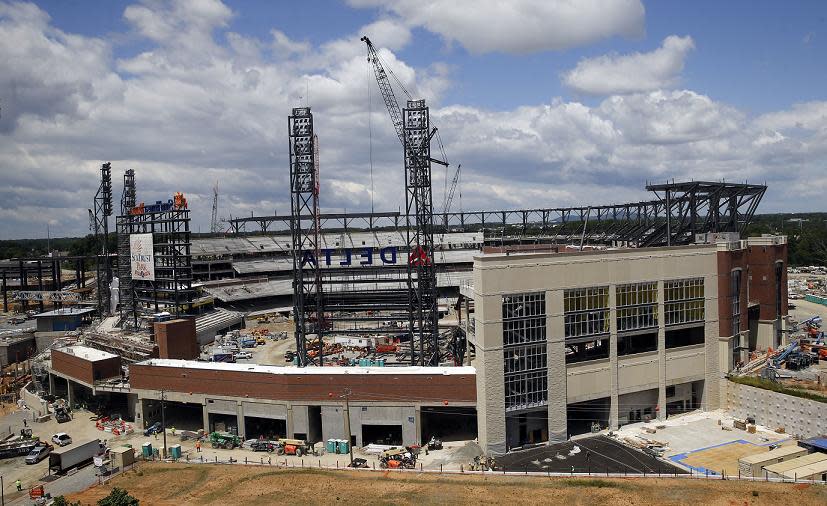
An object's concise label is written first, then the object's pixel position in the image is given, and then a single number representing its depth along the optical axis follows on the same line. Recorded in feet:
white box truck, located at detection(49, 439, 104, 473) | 165.27
